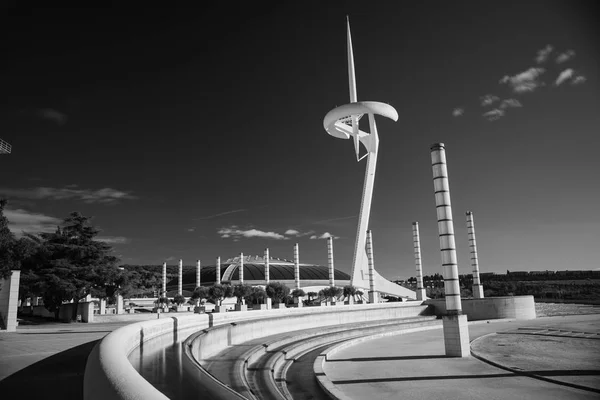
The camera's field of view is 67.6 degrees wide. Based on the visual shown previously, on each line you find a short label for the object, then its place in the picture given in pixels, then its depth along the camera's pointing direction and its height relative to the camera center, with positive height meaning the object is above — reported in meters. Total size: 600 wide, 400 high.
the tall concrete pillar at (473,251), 44.21 +2.79
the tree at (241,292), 46.06 -0.45
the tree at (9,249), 21.84 +2.32
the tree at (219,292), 47.44 -0.43
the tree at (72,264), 28.64 +2.00
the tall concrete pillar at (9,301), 20.53 -0.24
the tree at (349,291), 48.86 -0.81
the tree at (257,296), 45.59 -0.93
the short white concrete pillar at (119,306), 41.69 -1.33
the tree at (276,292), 44.88 -0.60
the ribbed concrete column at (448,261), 17.27 +0.80
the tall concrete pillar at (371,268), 50.66 +1.73
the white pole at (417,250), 48.80 +3.31
